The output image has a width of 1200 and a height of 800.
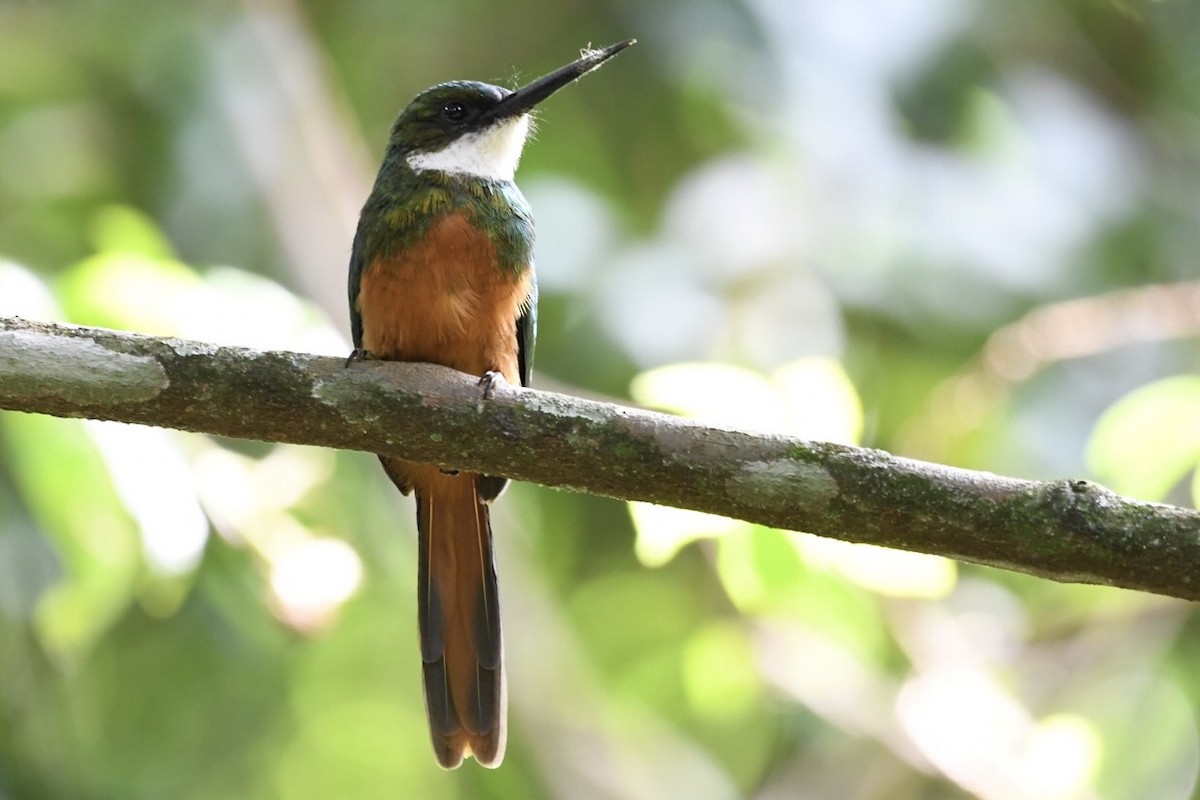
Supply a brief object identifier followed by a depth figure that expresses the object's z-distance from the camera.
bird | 4.79
